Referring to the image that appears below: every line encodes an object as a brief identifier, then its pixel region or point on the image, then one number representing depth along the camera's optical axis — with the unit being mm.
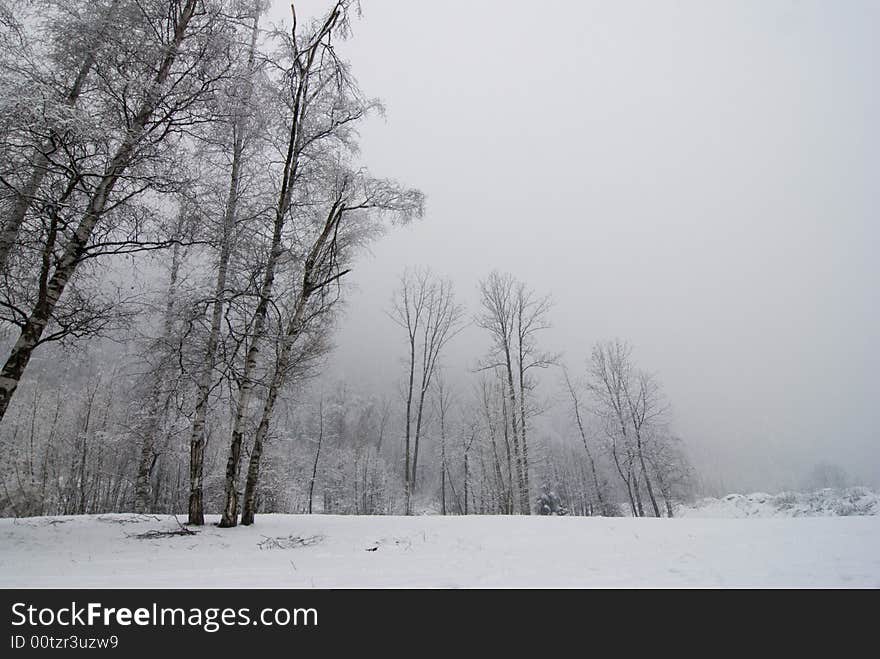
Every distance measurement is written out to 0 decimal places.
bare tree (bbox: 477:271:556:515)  17188
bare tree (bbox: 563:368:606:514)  25294
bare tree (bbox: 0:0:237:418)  5660
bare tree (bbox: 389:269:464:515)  18891
